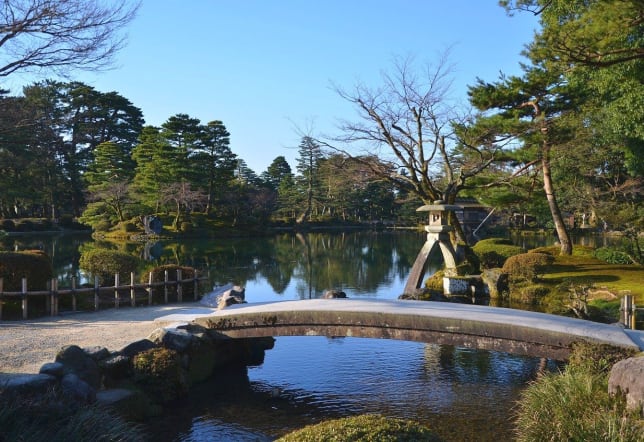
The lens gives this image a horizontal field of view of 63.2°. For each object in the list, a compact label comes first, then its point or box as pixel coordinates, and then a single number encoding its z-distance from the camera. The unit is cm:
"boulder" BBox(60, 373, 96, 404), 569
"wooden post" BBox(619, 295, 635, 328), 983
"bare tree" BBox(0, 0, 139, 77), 845
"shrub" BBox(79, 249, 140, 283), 1283
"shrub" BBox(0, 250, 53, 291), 1024
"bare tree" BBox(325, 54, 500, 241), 1827
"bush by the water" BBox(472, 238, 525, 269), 1928
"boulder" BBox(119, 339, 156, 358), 705
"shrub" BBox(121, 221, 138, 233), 4009
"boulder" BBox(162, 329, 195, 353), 745
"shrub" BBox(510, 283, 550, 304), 1480
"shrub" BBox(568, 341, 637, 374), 611
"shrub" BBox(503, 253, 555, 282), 1581
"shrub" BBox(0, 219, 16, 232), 4131
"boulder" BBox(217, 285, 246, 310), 1016
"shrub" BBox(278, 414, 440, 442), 328
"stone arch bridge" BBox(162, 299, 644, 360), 694
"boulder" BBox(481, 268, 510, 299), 1564
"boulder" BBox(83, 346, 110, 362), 679
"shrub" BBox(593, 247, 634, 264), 1884
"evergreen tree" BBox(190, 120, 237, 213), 4325
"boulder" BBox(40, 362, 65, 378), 592
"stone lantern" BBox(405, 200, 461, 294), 1386
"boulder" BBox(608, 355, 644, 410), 475
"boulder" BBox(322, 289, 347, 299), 1138
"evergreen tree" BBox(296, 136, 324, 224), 5475
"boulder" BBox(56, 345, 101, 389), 625
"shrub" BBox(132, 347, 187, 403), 687
